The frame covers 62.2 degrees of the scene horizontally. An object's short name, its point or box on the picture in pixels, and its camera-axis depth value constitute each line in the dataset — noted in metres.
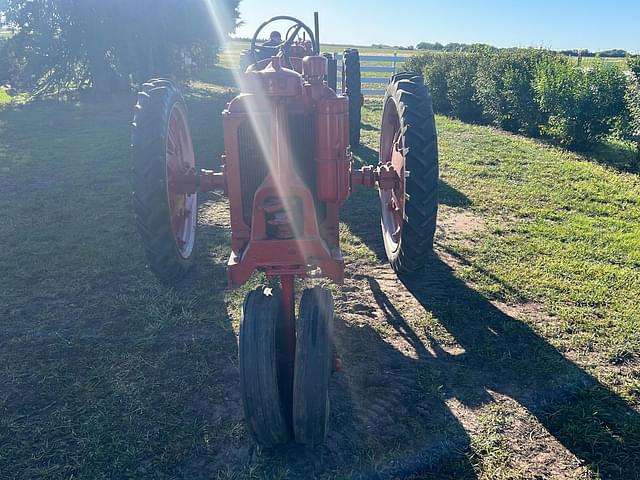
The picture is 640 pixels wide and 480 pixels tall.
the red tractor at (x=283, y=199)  2.71
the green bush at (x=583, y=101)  9.19
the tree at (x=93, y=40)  14.45
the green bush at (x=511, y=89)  11.17
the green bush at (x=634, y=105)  8.38
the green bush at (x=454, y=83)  13.30
